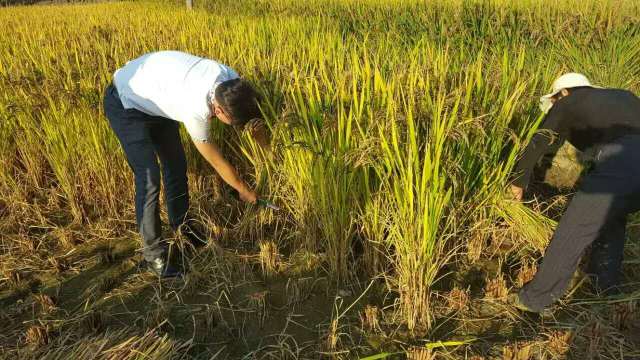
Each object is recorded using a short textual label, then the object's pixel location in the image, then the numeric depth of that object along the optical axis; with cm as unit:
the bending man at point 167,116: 179
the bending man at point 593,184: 170
